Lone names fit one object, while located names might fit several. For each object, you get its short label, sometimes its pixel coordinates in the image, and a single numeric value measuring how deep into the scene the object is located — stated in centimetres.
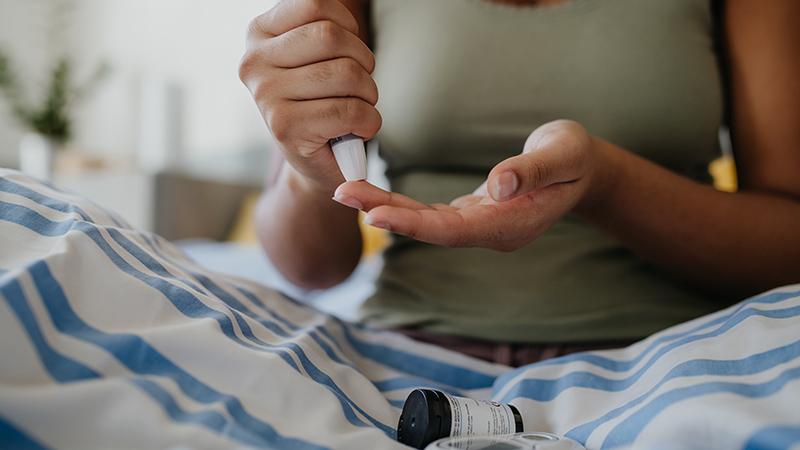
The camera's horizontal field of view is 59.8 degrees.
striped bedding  31
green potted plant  233
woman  66
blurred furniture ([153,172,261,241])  200
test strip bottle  38
